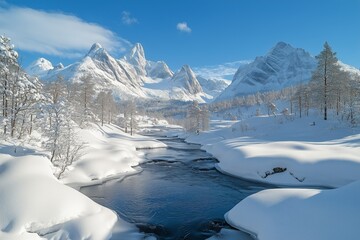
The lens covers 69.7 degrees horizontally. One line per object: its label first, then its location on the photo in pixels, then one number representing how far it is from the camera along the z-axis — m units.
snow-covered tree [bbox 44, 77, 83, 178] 30.25
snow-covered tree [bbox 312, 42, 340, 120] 55.50
